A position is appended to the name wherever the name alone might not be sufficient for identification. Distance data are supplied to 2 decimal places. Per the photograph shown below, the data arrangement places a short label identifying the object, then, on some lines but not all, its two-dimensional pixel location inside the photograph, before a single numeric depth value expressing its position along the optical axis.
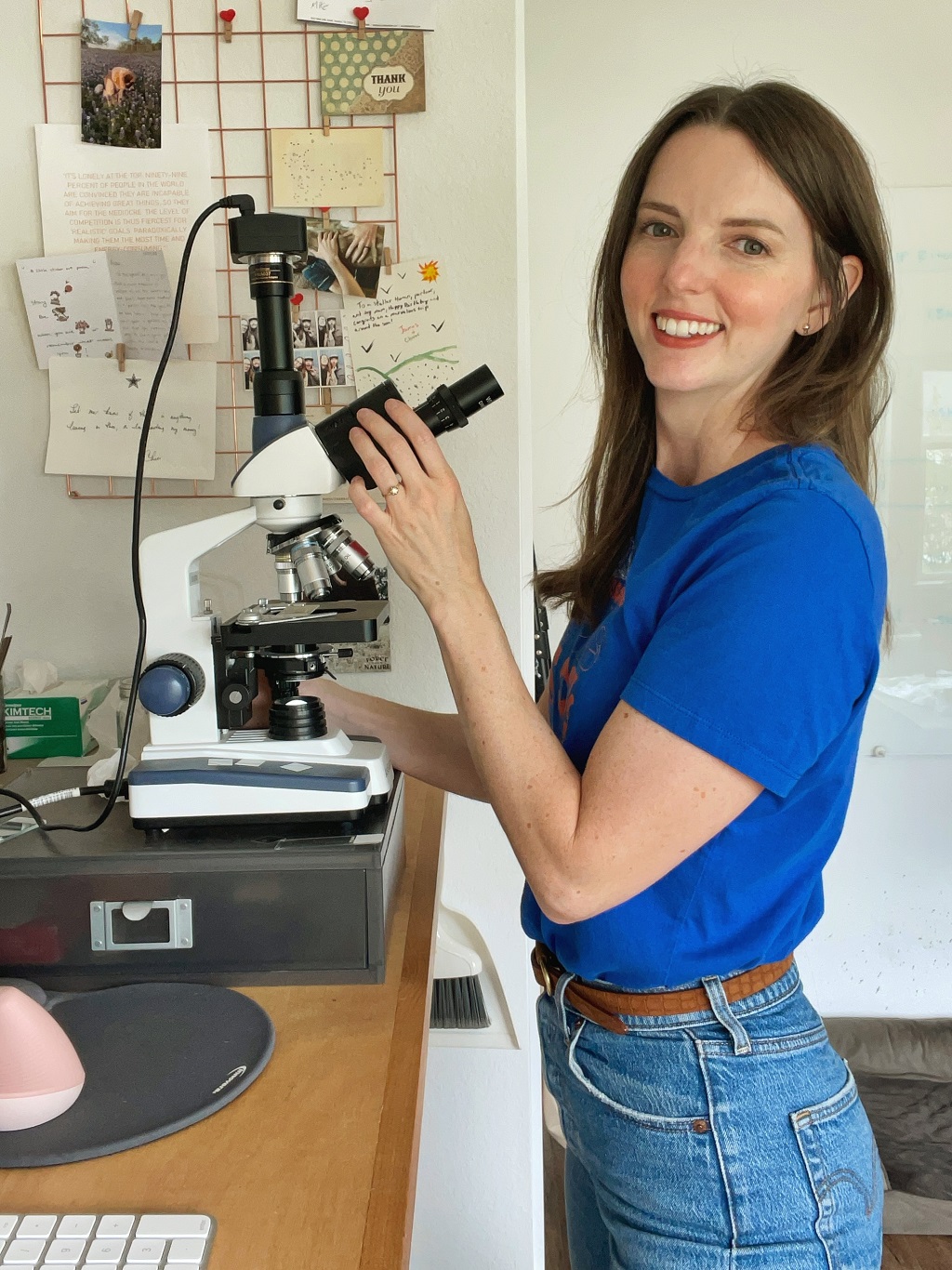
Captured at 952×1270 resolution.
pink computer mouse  0.76
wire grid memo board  1.51
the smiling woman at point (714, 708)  0.83
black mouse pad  0.77
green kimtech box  1.47
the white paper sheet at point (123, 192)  1.52
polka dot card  1.51
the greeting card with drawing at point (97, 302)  1.54
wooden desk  0.68
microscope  1.05
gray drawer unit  0.98
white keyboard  0.64
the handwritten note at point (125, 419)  1.57
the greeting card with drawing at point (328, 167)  1.54
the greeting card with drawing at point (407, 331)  1.56
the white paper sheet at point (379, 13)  1.50
